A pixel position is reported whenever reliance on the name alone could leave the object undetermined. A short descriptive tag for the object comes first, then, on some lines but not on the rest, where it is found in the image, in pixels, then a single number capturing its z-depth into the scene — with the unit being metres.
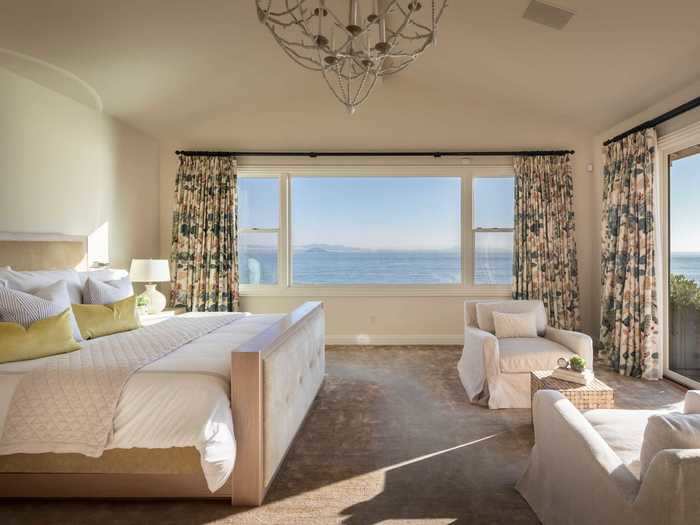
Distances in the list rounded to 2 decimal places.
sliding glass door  3.59
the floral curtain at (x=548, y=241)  4.89
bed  1.74
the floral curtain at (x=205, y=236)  5.02
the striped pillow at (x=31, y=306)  2.20
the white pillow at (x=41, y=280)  2.56
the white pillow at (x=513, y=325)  3.58
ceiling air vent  3.00
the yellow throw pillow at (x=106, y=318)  2.66
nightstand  3.34
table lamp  4.09
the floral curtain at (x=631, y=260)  3.84
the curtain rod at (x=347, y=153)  5.09
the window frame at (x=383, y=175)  5.20
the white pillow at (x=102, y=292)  2.94
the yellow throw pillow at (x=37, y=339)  2.03
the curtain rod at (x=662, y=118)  3.38
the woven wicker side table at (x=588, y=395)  2.45
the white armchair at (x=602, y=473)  1.04
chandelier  1.93
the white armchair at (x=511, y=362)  3.12
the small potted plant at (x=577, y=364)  2.61
